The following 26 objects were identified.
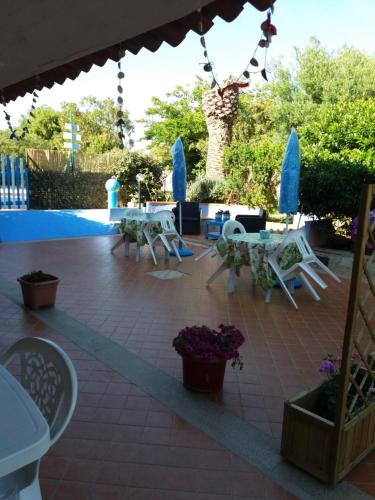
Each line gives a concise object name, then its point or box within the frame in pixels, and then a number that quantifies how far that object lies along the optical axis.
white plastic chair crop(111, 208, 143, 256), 8.09
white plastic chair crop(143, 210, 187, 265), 7.56
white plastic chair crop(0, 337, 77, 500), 1.33
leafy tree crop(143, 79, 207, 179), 20.97
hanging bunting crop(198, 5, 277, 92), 1.94
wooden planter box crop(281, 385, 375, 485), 2.08
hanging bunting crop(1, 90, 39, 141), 4.55
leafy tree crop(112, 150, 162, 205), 15.34
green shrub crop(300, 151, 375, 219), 8.48
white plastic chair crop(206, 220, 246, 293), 5.74
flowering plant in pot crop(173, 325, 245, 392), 2.93
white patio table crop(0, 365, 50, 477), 1.18
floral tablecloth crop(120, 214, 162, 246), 7.54
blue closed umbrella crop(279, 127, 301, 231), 6.87
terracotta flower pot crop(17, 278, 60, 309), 4.78
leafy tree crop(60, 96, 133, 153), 27.28
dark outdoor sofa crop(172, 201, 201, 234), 10.95
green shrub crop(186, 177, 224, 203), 13.33
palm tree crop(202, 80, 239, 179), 13.98
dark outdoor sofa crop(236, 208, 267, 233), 8.24
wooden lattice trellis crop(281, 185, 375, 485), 1.89
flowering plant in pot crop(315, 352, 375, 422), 2.22
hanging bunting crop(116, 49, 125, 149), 2.71
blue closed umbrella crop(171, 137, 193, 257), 7.84
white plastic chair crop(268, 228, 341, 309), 5.19
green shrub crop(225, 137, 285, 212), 11.95
